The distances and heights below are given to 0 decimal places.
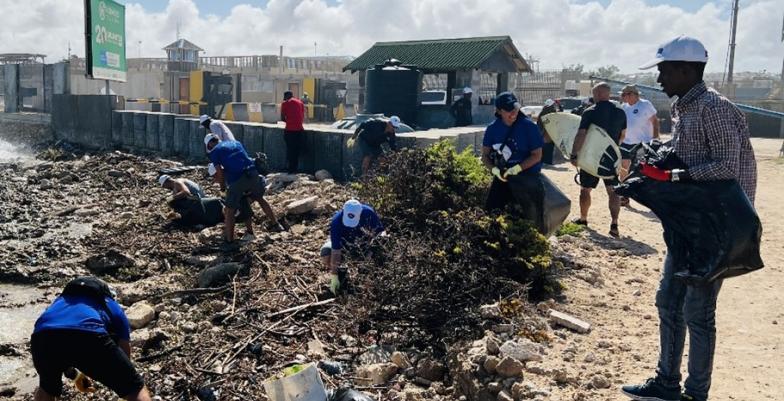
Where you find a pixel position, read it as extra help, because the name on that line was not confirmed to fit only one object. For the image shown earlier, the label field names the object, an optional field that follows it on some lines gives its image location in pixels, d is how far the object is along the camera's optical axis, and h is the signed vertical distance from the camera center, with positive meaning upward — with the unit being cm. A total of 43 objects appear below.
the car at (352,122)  1367 -23
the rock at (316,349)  462 -157
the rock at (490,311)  460 -126
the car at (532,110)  1408 +12
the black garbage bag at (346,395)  365 -147
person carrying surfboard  730 -3
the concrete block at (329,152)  1093 -65
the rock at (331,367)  434 -157
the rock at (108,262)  749 -168
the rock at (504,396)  360 -141
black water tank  1479 +47
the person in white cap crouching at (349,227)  570 -94
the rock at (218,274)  663 -157
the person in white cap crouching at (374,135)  923 -31
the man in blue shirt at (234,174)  809 -77
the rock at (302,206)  878 -120
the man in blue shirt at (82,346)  366 -126
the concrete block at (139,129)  1579 -58
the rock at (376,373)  416 -153
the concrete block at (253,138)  1254 -55
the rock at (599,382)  371 -137
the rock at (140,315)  567 -169
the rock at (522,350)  394 -130
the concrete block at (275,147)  1208 -67
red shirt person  1126 -31
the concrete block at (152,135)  1537 -67
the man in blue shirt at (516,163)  619 -41
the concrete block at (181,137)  1451 -66
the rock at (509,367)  375 -131
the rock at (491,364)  382 -133
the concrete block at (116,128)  1659 -60
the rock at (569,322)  461 -133
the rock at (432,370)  423 -152
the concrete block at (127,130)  1620 -63
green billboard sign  1692 +155
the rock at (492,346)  402 -130
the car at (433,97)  1870 +42
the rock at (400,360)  433 -150
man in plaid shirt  305 -19
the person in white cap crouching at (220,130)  968 -33
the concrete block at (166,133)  1497 -61
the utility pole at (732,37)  3691 +459
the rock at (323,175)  1070 -98
